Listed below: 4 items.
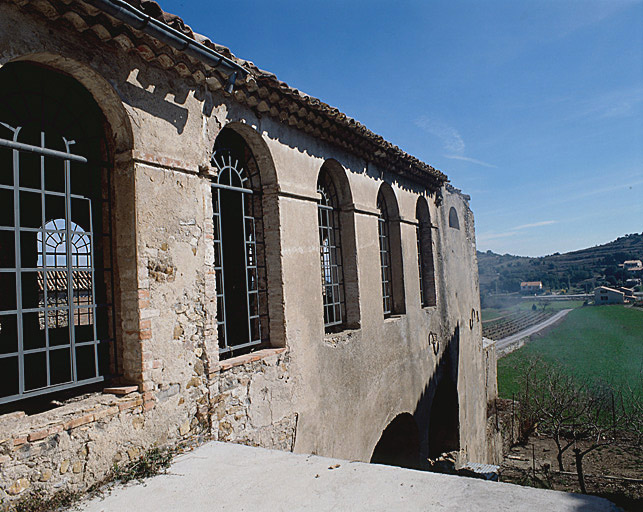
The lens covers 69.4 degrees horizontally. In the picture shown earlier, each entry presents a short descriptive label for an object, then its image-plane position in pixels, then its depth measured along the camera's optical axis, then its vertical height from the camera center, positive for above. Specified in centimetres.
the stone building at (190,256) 351 +41
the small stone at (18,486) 294 -117
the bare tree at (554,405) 1878 -609
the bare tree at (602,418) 1983 -707
